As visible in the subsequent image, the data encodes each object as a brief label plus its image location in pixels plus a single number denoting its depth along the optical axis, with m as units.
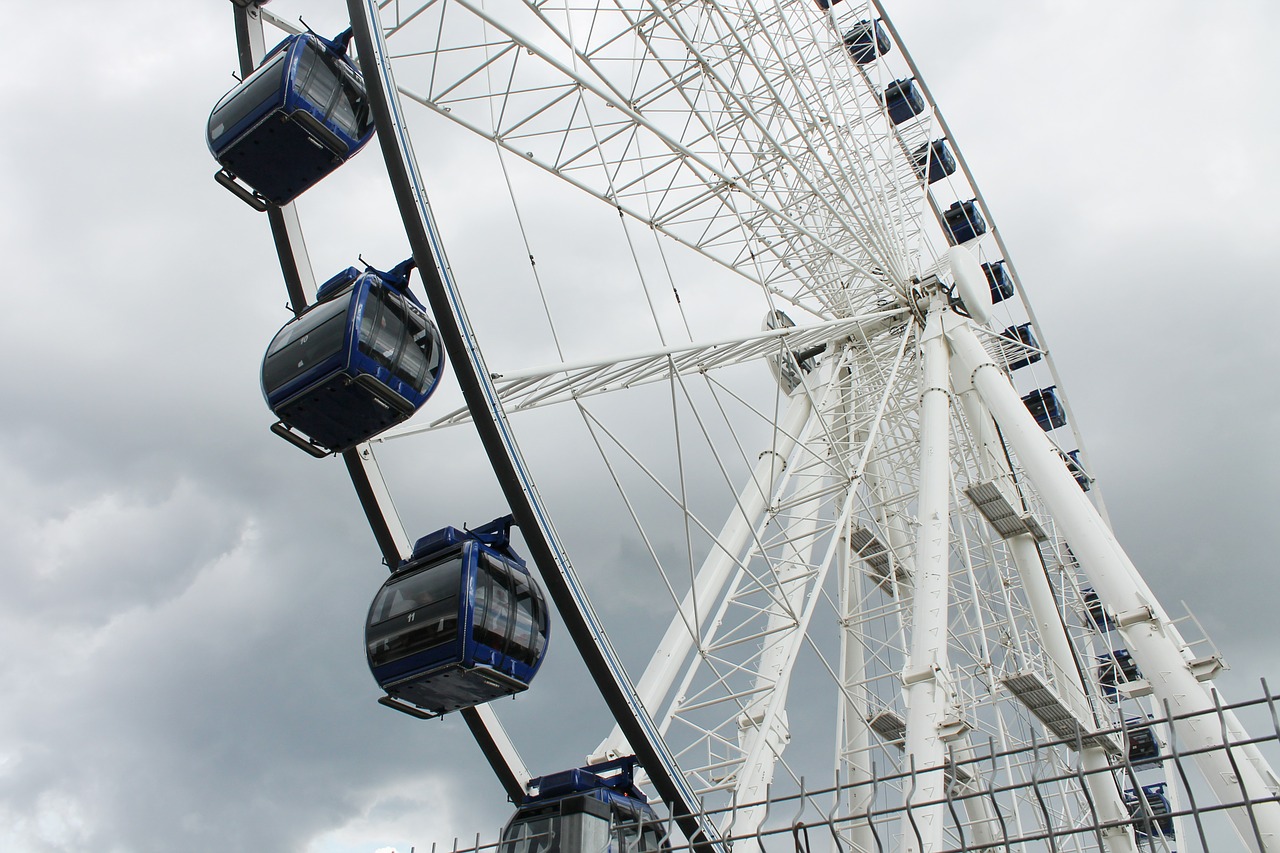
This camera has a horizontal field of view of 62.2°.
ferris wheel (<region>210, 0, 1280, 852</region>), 9.23
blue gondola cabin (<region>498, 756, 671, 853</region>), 8.83
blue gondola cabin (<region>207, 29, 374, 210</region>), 10.97
